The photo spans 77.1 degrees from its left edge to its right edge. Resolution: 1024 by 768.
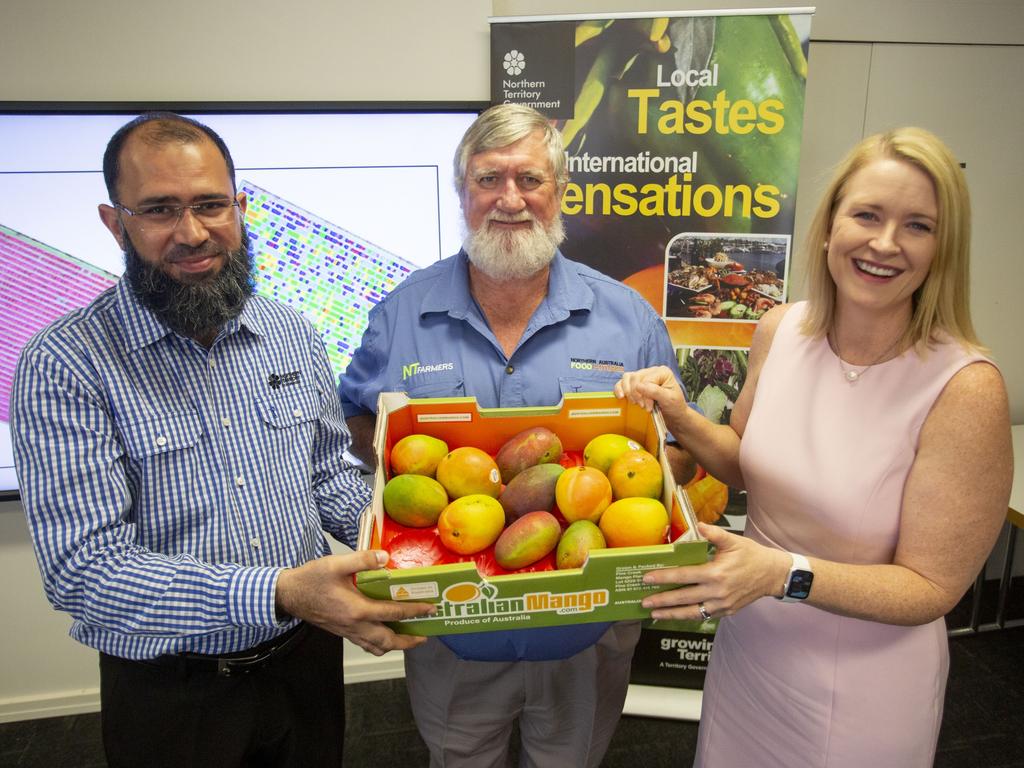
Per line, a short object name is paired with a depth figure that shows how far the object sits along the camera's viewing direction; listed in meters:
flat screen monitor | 2.42
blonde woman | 1.27
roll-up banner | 2.45
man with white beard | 1.81
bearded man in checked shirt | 1.29
